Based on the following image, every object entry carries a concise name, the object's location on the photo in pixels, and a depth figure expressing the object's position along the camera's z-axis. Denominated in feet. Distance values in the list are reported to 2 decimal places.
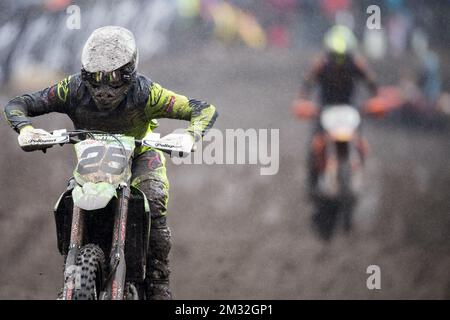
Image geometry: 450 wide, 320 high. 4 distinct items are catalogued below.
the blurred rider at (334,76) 51.13
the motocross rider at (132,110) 37.93
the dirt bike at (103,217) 34.68
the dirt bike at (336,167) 51.49
